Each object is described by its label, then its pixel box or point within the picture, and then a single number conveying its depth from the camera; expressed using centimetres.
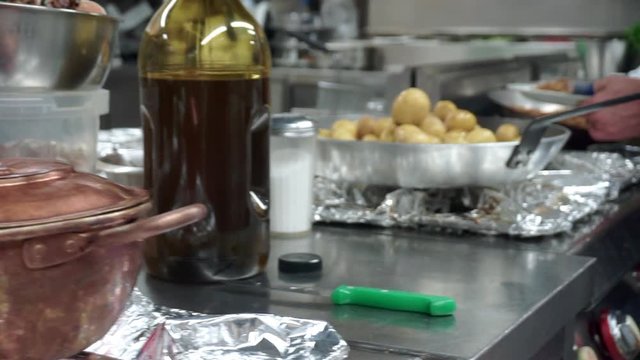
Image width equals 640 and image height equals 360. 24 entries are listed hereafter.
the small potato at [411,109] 104
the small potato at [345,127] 105
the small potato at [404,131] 99
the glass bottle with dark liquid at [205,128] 72
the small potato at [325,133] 104
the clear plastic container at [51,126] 71
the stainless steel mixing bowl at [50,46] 70
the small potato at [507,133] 103
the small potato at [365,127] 106
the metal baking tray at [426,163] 96
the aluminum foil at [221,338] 54
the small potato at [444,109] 108
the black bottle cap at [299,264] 78
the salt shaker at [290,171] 89
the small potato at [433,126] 101
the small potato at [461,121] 103
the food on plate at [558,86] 174
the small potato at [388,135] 101
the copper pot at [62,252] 43
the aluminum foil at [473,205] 94
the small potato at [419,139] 97
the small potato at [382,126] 104
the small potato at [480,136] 100
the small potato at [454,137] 100
